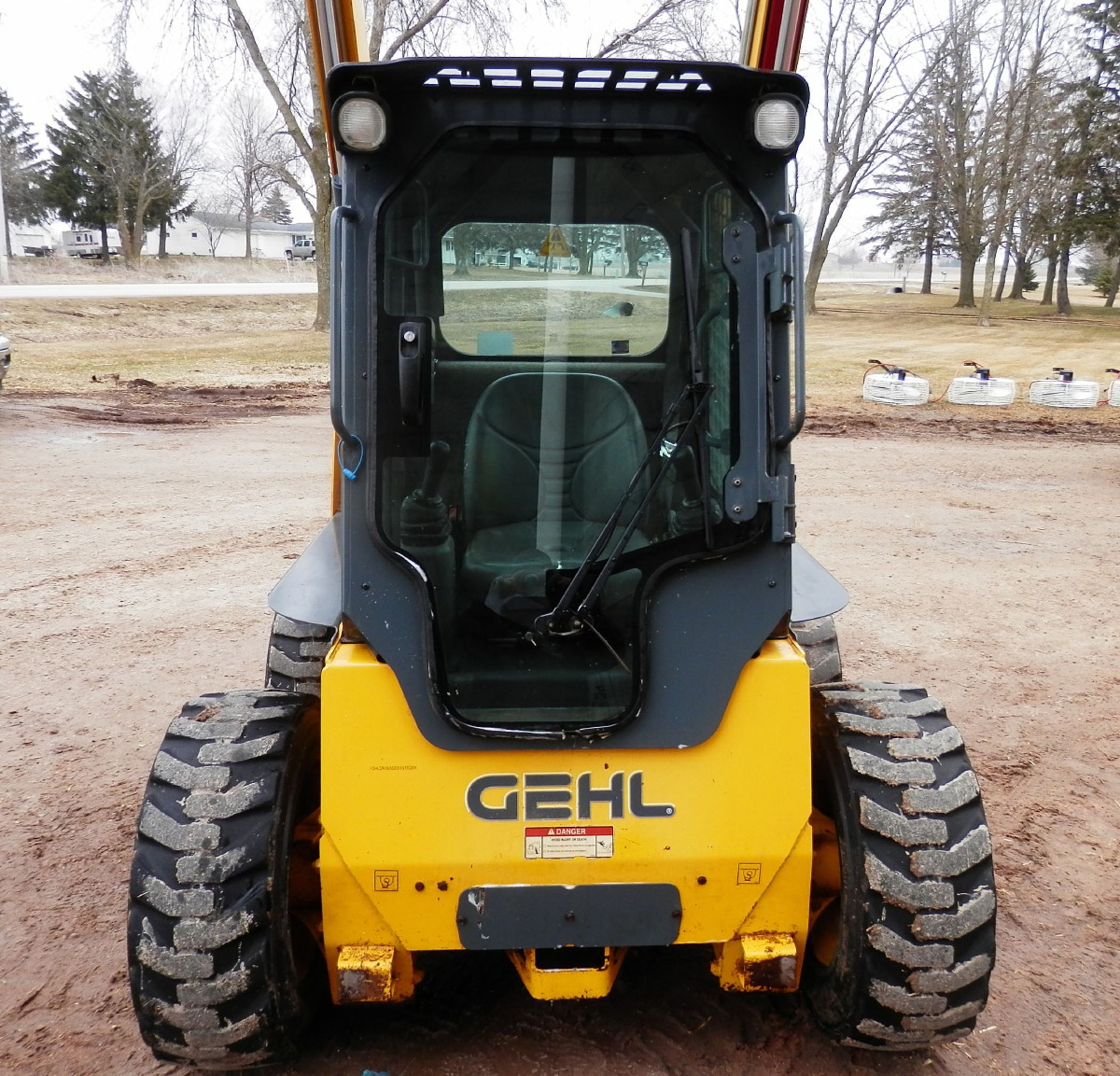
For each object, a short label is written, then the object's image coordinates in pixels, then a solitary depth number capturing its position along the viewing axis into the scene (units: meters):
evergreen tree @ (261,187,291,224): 74.31
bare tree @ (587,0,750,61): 15.33
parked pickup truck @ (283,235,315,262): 73.12
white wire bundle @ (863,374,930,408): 17.75
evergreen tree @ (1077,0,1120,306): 36.91
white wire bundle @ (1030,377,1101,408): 17.69
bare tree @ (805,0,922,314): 37.22
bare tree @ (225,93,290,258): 28.36
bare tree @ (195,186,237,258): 76.88
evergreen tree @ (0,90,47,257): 57.38
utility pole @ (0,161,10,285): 37.81
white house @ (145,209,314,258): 79.56
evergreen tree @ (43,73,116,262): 54.31
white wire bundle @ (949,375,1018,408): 17.72
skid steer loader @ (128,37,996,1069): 2.43
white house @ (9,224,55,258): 60.91
